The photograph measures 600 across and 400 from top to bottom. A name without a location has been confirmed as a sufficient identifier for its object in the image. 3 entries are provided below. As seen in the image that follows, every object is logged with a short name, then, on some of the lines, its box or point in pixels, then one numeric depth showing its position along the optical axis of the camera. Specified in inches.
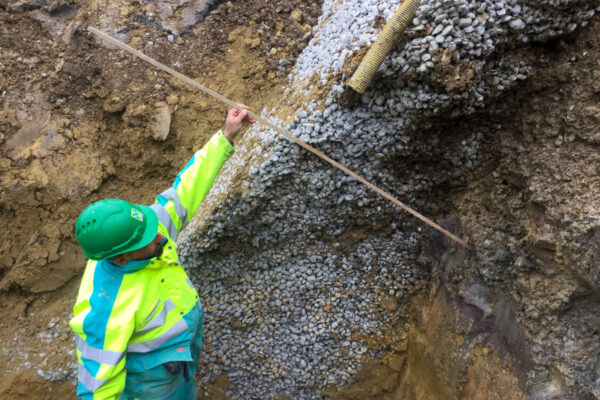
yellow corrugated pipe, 107.8
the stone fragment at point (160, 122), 153.8
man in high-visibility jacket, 90.4
